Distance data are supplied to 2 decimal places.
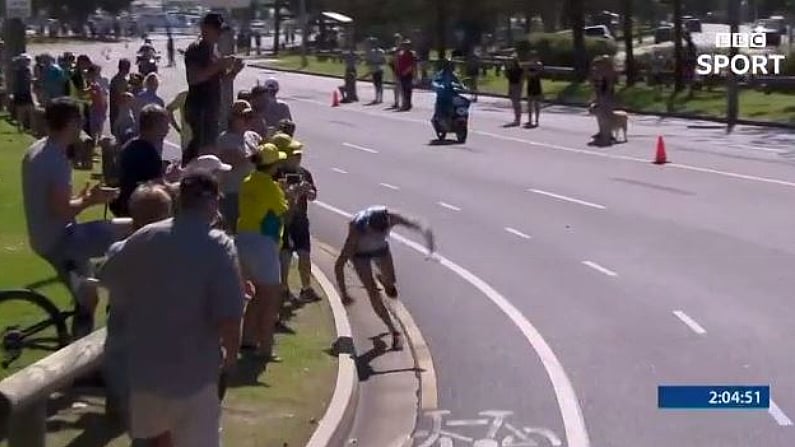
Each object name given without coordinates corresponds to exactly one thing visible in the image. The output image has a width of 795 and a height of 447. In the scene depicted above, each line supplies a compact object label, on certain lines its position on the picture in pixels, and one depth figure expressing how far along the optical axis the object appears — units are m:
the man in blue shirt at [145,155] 11.03
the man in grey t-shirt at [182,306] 7.20
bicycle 10.66
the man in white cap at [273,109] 18.20
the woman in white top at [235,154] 12.88
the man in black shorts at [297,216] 13.53
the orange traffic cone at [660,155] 29.60
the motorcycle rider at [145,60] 24.88
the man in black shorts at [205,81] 13.34
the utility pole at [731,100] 39.88
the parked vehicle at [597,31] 75.88
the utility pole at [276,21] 107.94
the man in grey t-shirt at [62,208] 10.05
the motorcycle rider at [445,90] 34.94
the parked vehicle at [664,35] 77.69
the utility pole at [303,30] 85.53
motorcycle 34.97
